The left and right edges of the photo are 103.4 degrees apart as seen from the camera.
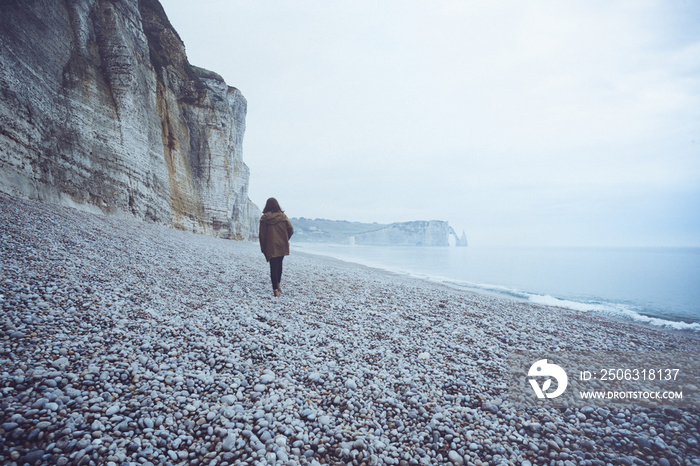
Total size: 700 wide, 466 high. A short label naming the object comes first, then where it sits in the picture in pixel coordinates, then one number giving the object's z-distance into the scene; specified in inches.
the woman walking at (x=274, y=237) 347.3
